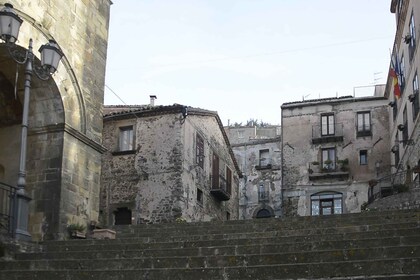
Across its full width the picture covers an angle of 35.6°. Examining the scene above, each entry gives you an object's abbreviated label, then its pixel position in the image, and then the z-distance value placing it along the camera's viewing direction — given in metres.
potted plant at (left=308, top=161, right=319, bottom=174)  34.89
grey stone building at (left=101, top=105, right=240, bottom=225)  26.70
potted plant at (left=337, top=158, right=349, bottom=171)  34.25
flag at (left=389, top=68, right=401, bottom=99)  28.02
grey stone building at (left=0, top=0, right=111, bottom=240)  13.95
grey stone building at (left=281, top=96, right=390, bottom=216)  34.03
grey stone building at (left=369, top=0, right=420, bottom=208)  21.42
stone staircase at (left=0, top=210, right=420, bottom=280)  7.14
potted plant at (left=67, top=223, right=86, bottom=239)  13.87
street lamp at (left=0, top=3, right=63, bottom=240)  10.56
